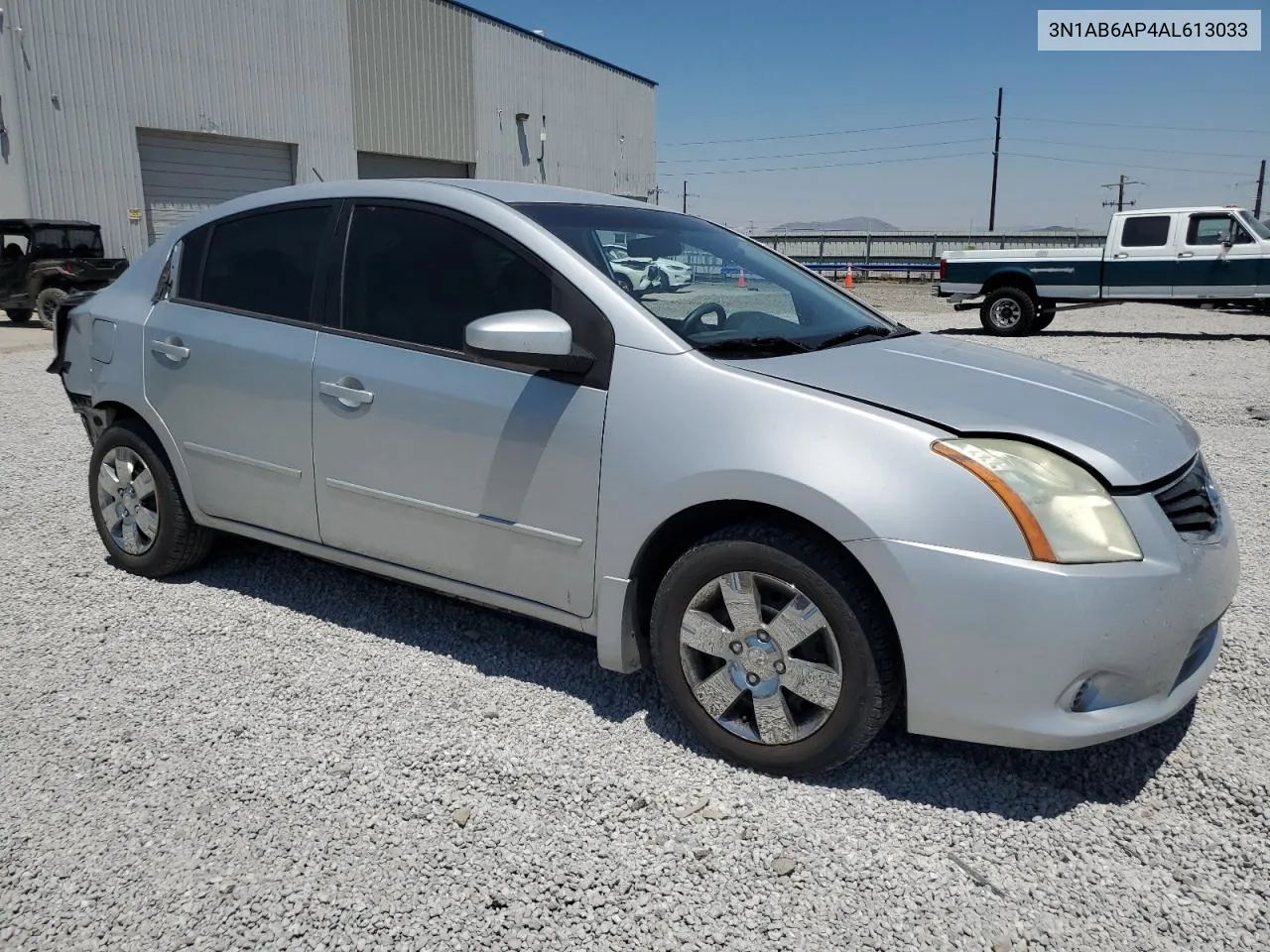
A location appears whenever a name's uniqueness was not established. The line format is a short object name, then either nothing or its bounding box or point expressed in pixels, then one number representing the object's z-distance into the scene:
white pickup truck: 16.17
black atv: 16.25
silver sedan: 2.48
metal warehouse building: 20.52
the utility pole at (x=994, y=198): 53.97
